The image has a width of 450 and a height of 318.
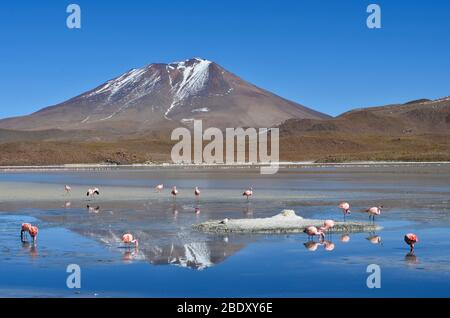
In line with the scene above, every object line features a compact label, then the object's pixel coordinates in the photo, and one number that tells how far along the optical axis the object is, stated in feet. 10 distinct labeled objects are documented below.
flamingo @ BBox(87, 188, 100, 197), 103.57
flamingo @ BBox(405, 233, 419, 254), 48.14
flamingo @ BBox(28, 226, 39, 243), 53.41
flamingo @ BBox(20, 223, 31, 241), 54.24
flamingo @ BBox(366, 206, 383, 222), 65.98
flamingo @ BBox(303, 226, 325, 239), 53.31
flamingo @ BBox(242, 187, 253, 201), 95.91
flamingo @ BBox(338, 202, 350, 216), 69.10
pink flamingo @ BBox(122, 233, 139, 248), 50.47
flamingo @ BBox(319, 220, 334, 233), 56.66
